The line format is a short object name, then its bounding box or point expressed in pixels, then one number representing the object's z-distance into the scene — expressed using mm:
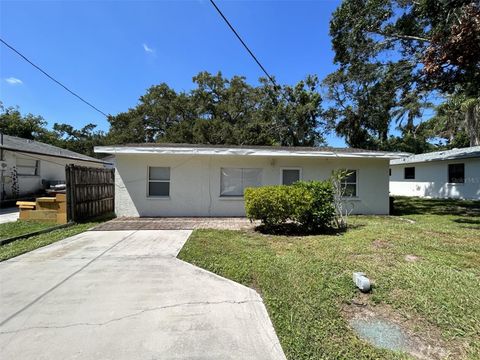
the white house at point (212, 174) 11203
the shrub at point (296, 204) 7828
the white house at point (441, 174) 17656
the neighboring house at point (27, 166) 14492
